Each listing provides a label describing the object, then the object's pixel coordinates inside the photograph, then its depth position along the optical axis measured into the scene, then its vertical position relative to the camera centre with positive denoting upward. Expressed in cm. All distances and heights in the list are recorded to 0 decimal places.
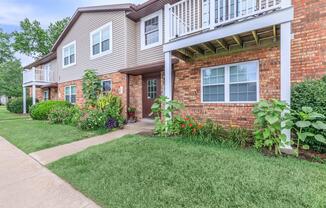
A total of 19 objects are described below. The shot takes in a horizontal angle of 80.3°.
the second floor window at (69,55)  1385 +355
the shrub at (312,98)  441 +8
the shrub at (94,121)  856 -86
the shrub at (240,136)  532 -98
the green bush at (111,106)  887 -21
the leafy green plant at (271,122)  434 -49
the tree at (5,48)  3297 +926
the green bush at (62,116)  1076 -80
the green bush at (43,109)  1292 -48
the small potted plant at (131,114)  982 -64
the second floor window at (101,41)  1068 +357
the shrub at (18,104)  1956 -22
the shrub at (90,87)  1082 +84
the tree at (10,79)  2913 +347
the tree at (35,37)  2914 +992
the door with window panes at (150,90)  933 +57
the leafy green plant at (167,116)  638 -49
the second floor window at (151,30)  893 +348
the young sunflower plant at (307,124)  405 -48
